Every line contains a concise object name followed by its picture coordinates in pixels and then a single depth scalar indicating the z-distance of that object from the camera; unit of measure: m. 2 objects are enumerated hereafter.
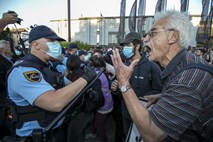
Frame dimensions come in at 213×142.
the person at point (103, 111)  2.56
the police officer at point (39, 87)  1.28
